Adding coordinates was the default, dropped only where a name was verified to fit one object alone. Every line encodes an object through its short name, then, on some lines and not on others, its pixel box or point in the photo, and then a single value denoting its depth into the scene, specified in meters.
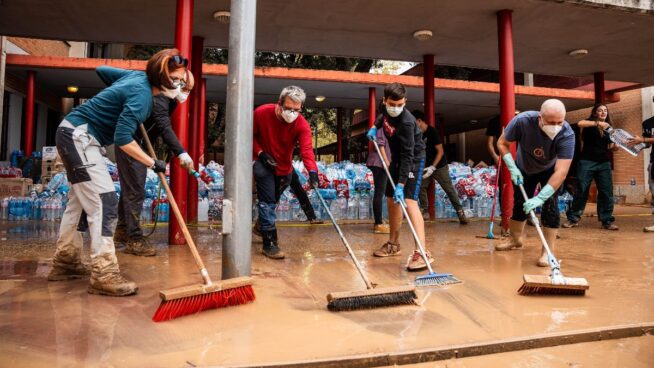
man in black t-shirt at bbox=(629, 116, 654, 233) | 6.48
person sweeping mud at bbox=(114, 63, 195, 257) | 4.19
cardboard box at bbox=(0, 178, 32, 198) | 7.72
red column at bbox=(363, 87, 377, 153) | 11.67
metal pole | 3.04
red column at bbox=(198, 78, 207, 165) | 8.95
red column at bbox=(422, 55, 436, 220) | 7.94
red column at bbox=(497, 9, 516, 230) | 5.81
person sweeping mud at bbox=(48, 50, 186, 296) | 2.90
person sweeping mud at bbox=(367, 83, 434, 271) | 4.01
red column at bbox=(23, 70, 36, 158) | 10.21
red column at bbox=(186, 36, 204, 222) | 6.82
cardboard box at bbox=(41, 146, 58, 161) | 8.85
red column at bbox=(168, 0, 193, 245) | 4.75
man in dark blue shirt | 3.80
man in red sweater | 4.29
